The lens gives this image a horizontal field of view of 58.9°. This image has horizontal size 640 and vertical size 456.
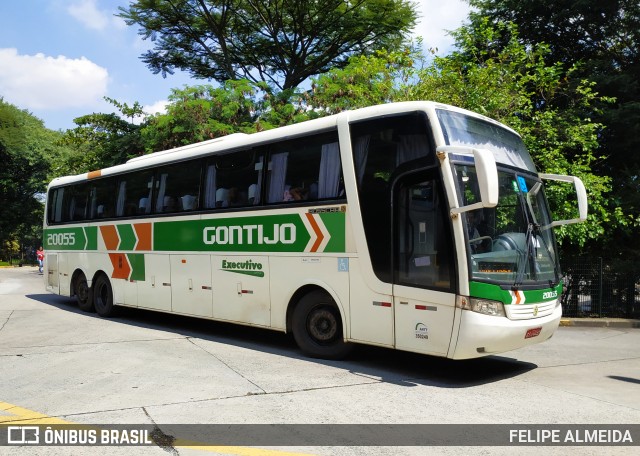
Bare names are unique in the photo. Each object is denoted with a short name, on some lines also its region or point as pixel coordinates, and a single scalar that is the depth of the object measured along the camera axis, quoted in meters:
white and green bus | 6.68
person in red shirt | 35.56
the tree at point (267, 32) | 23.44
